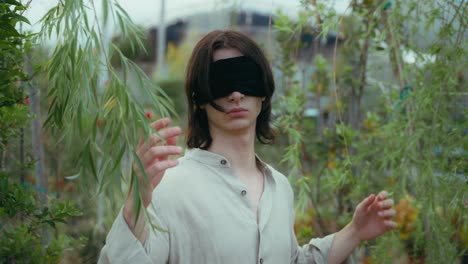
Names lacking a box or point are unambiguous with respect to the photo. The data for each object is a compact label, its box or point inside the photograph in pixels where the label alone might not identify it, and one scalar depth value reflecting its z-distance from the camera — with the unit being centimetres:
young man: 192
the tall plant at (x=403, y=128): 280
